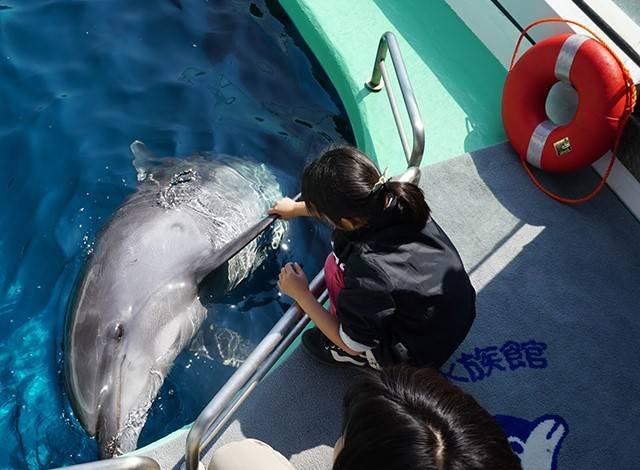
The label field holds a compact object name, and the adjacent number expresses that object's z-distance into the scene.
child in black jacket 2.97
